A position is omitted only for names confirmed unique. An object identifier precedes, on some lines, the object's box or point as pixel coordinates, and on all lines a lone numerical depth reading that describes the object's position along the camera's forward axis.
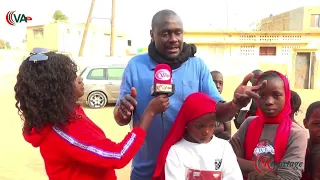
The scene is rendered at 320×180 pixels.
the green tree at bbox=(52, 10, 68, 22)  46.53
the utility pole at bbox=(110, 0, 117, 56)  19.45
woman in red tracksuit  1.55
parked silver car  11.74
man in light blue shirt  2.05
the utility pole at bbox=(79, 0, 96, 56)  20.05
